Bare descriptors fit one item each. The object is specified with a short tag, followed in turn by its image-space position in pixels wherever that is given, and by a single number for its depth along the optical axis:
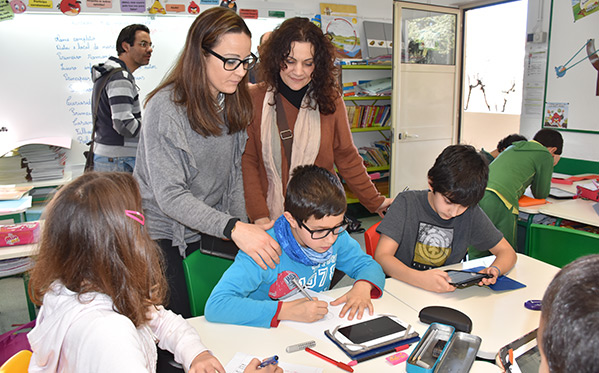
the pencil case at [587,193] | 2.84
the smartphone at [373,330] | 1.21
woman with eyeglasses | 1.42
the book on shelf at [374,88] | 4.87
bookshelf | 4.84
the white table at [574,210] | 2.50
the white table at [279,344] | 1.12
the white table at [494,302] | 1.28
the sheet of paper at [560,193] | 3.01
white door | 4.50
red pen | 1.09
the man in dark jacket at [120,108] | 2.89
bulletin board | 3.77
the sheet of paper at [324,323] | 1.27
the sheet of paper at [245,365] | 1.09
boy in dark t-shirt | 1.74
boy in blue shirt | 1.31
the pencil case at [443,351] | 1.06
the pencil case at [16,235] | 2.22
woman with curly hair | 1.87
